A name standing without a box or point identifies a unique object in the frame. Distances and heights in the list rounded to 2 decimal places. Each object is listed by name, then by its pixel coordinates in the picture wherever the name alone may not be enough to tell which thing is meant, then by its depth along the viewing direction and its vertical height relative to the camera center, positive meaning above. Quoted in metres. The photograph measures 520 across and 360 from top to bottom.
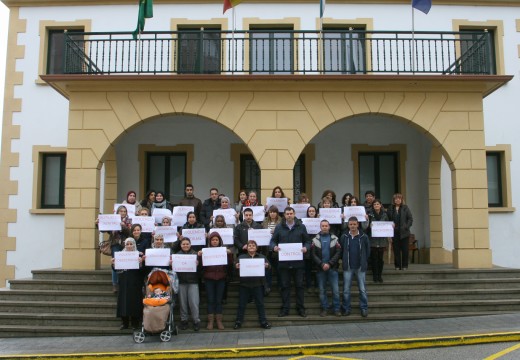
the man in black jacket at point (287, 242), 9.93 -0.56
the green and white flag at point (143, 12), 12.62 +5.10
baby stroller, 8.97 -1.44
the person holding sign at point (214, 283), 9.65 -1.14
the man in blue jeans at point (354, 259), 10.00 -0.71
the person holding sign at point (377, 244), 10.73 -0.46
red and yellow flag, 12.50 +5.24
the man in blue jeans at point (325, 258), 9.98 -0.70
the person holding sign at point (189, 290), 9.67 -1.27
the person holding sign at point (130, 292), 9.59 -1.29
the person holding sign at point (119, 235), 10.33 -0.26
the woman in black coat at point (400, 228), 11.25 -0.15
